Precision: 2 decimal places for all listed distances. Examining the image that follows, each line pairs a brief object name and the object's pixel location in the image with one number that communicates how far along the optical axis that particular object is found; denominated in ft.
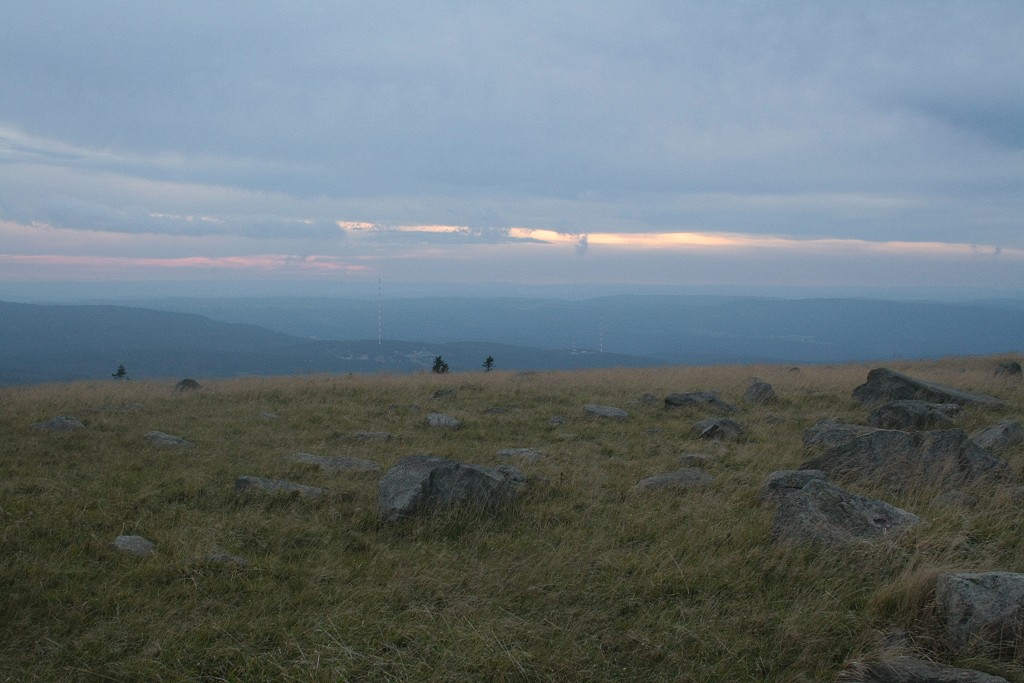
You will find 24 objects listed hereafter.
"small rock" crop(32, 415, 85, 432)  43.11
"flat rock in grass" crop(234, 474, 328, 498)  30.63
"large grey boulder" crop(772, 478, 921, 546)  23.17
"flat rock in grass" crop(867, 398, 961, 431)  46.44
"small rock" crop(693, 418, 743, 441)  43.91
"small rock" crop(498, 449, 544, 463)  37.65
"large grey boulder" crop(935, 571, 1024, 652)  16.75
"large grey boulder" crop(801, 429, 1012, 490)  30.91
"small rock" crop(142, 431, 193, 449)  40.92
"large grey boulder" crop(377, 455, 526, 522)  27.40
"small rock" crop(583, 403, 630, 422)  51.57
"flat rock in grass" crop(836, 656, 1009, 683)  15.05
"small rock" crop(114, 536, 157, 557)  23.54
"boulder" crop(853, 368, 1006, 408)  53.93
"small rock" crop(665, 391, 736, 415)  55.47
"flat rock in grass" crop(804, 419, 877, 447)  40.88
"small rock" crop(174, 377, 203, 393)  69.24
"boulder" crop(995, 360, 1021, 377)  75.82
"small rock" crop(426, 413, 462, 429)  48.31
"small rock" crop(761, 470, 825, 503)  28.60
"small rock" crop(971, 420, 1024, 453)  37.17
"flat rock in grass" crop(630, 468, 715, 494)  31.35
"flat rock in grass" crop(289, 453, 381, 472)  36.11
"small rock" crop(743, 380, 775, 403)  59.82
